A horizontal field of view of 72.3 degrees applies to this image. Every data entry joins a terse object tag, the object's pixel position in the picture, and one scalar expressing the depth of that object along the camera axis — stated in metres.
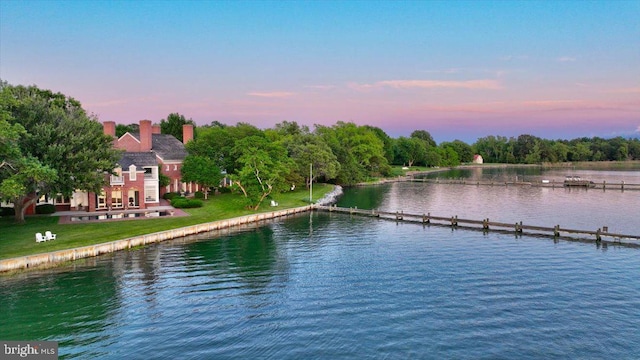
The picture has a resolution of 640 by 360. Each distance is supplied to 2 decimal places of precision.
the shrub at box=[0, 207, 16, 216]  49.51
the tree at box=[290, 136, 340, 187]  91.00
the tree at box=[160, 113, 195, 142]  110.25
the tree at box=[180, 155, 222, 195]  64.88
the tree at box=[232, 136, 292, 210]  58.16
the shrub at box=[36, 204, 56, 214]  50.53
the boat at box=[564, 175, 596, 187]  101.19
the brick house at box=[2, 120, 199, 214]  53.66
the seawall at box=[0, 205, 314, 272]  32.11
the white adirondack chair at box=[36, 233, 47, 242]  36.59
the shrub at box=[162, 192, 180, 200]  64.11
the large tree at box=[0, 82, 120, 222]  42.22
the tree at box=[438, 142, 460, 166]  194.30
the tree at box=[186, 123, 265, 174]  71.44
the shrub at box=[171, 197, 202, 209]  57.50
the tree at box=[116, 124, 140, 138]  99.75
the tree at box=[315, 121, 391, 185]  110.19
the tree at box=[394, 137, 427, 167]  180.75
